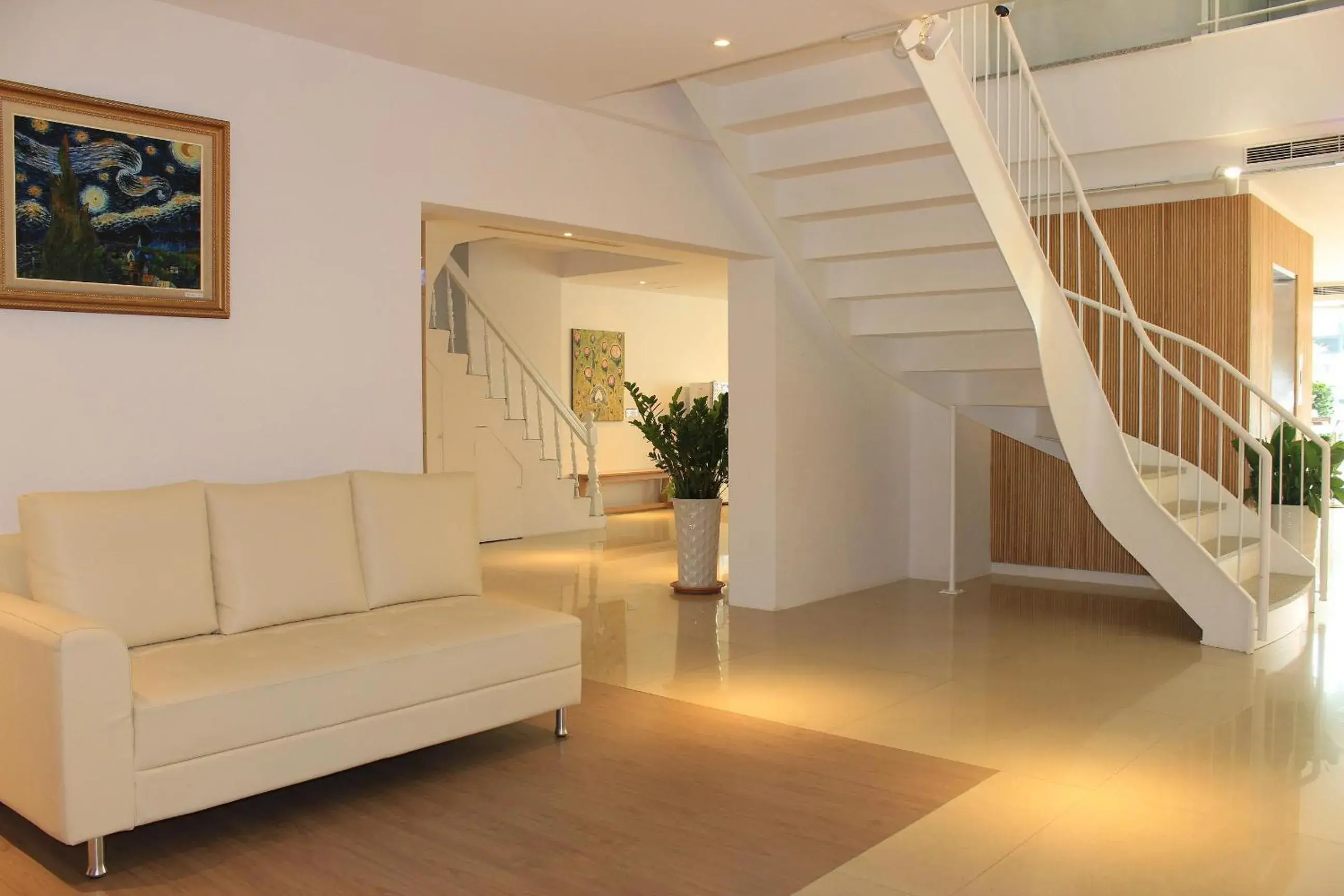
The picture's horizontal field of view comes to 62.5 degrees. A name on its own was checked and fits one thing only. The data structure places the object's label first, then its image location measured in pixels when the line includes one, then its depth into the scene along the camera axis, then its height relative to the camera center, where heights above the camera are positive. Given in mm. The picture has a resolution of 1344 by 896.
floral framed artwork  11656 +336
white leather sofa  2883 -769
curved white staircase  5168 +756
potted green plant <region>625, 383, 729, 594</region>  7156 -486
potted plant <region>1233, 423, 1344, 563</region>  6844 -533
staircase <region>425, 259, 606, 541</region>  9531 -229
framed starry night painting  3604 +681
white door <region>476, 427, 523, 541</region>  9859 -759
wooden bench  11930 -807
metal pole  7098 -662
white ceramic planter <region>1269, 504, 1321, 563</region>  6848 -747
